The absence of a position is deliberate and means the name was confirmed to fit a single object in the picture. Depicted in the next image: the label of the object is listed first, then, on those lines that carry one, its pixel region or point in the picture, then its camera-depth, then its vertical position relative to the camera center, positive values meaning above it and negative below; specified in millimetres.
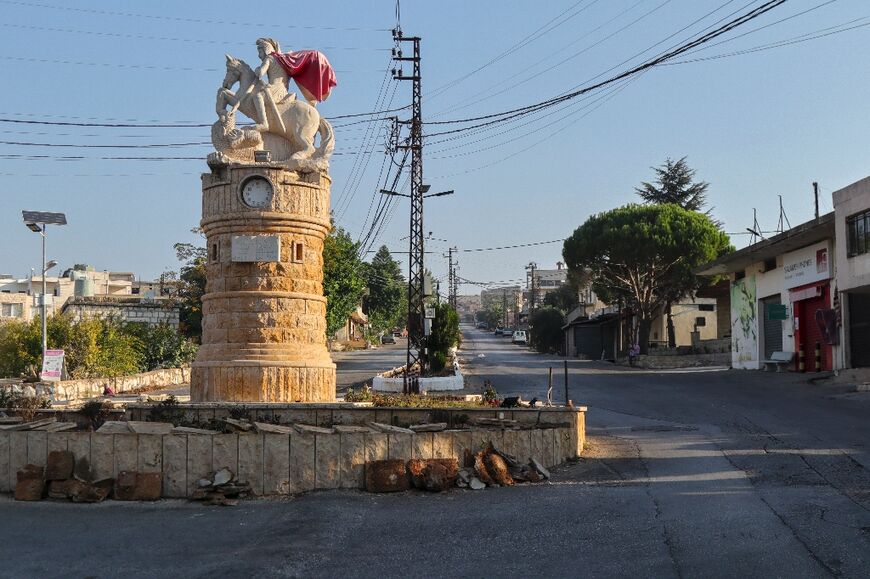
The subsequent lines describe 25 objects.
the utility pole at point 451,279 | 97194 +5830
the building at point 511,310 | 141750 +4589
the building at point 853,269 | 24359 +1711
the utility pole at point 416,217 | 28422 +3804
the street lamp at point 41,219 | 29125 +3812
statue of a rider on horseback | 16641 +4352
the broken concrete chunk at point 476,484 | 10227 -1799
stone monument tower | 15625 +1230
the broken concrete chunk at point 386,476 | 10062 -1669
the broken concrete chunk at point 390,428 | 10866 -1225
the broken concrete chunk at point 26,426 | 11102 -1204
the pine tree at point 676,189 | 62375 +10056
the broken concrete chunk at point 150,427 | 10602 -1185
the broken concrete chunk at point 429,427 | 11148 -1234
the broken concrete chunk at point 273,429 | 10569 -1182
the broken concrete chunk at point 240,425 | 11281 -1215
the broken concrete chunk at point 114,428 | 10648 -1194
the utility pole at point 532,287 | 99500 +4979
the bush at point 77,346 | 30938 -482
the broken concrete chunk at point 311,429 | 10562 -1198
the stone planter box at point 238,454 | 10164 -1443
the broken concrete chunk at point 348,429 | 10626 -1204
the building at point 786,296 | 27750 +1211
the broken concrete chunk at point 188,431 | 10523 -1186
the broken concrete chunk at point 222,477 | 9961 -1656
